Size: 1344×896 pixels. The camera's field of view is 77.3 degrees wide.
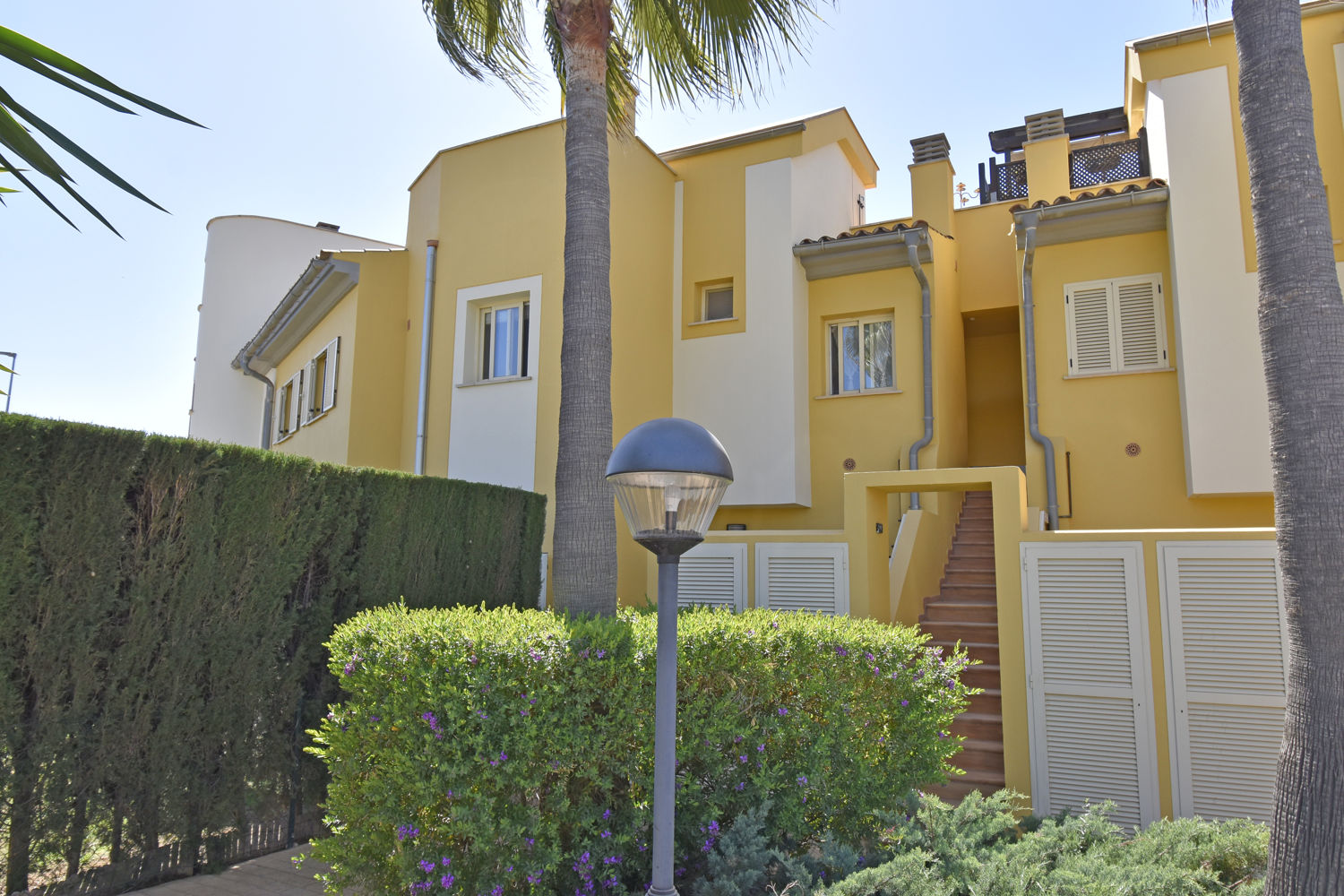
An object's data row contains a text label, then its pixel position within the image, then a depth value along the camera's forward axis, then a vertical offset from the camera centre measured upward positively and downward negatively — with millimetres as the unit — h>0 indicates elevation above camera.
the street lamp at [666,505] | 3396 +201
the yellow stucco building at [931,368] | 7312 +2591
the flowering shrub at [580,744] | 4438 -1097
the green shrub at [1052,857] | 4152 -1626
